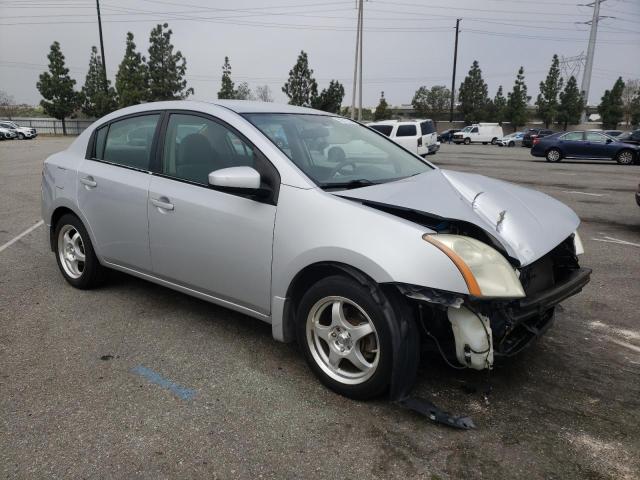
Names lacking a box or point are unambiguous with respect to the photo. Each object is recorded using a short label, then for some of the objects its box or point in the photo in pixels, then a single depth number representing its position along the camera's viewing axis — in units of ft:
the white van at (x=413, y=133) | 67.67
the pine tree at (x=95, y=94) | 178.99
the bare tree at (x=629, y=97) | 228.43
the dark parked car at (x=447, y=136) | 179.52
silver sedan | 8.70
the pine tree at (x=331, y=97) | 178.12
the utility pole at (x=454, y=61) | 217.36
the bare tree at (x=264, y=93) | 272.97
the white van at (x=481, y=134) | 160.35
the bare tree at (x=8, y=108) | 264.74
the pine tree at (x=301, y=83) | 185.98
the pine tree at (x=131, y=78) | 179.52
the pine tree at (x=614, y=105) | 211.61
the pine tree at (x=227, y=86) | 228.63
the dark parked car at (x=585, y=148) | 69.90
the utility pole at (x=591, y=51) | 167.02
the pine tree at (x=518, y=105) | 222.69
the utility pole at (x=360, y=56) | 124.67
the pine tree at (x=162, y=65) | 191.93
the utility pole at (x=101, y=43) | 143.54
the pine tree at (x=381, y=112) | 261.24
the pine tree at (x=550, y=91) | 217.36
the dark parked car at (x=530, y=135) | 134.82
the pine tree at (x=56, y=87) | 192.65
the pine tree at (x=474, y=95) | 238.89
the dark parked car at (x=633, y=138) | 72.17
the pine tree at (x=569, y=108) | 211.61
